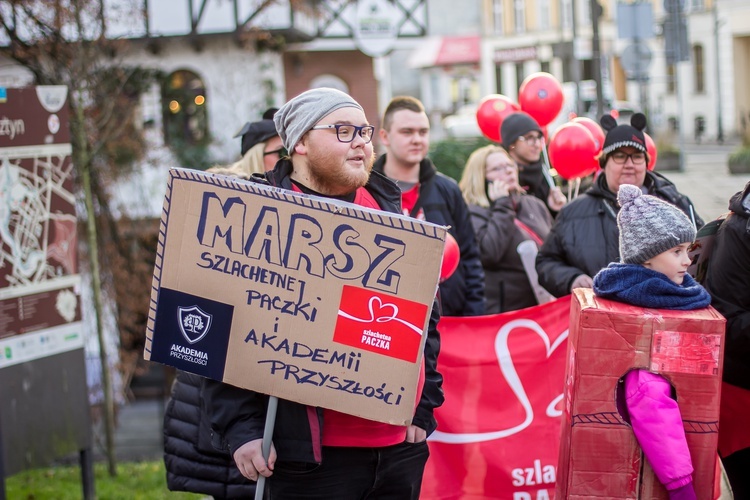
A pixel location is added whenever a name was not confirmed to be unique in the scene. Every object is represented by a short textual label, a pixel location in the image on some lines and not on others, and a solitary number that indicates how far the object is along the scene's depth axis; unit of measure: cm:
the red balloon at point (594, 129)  638
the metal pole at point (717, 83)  3608
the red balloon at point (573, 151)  610
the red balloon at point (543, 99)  730
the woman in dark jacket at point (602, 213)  478
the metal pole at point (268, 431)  300
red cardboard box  318
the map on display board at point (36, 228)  550
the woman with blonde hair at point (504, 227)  585
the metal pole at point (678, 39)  1322
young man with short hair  524
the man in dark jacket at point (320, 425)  305
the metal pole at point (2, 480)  466
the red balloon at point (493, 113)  736
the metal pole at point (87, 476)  621
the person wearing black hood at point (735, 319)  362
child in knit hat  315
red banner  457
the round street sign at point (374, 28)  1655
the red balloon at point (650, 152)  536
